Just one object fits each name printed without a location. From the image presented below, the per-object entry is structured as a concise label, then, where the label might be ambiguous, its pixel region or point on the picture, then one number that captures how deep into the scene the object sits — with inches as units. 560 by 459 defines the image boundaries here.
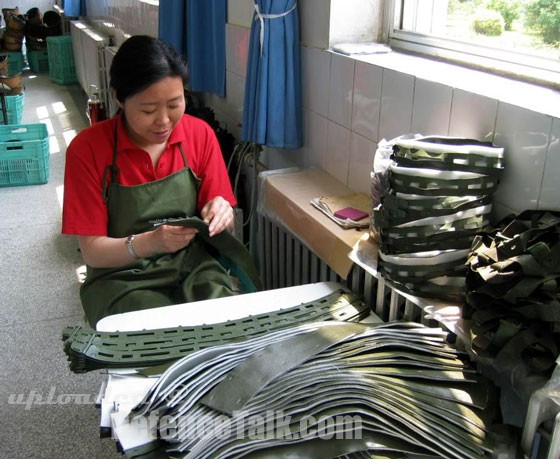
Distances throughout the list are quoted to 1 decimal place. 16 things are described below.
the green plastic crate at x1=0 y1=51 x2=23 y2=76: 327.8
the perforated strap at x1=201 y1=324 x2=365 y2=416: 44.5
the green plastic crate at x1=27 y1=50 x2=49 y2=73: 340.2
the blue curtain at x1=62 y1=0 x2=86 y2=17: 294.7
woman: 66.2
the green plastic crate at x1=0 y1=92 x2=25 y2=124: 208.2
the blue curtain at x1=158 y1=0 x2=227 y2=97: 115.2
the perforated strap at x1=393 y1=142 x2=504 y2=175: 51.9
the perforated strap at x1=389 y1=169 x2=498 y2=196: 52.0
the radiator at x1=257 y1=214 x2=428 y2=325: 57.9
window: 59.3
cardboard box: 65.0
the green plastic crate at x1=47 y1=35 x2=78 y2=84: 300.0
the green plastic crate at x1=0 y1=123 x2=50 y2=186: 170.4
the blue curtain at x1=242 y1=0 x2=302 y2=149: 84.1
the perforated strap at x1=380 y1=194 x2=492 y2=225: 52.1
